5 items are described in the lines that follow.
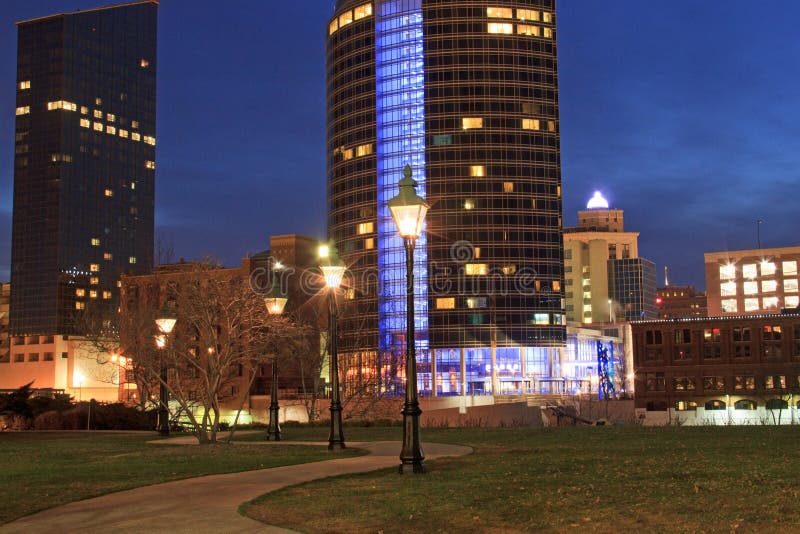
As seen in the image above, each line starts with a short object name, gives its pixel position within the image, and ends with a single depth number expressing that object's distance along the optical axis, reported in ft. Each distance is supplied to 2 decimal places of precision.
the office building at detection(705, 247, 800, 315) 638.53
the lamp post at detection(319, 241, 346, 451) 87.15
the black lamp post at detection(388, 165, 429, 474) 61.46
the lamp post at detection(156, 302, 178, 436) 114.11
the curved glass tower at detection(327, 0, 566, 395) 513.04
